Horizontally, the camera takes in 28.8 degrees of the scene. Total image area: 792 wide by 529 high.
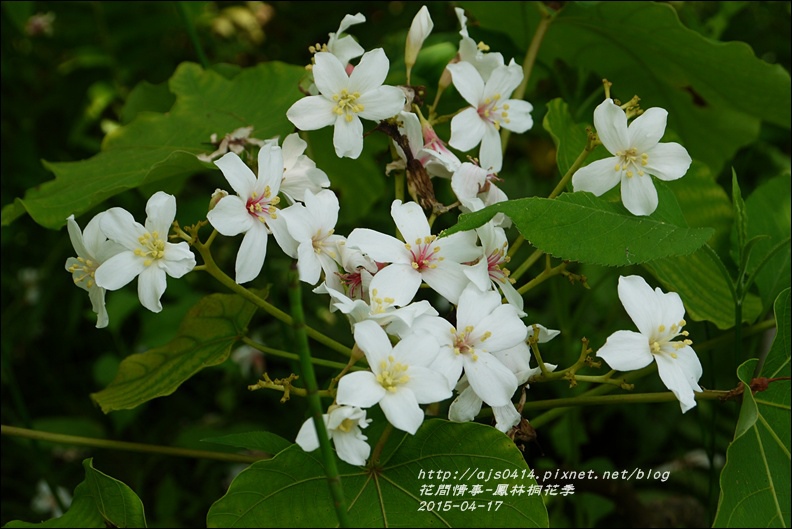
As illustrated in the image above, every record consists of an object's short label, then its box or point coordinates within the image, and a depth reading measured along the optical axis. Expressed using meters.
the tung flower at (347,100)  0.55
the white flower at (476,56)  0.59
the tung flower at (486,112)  0.58
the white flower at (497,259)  0.52
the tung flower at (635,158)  0.54
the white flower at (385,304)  0.50
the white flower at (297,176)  0.55
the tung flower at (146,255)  0.51
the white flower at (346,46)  0.57
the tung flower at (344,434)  0.48
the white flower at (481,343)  0.50
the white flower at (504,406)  0.52
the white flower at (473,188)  0.54
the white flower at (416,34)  0.59
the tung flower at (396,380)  0.48
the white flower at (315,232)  0.52
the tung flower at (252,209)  0.51
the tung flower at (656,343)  0.51
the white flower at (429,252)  0.52
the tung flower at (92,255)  0.53
